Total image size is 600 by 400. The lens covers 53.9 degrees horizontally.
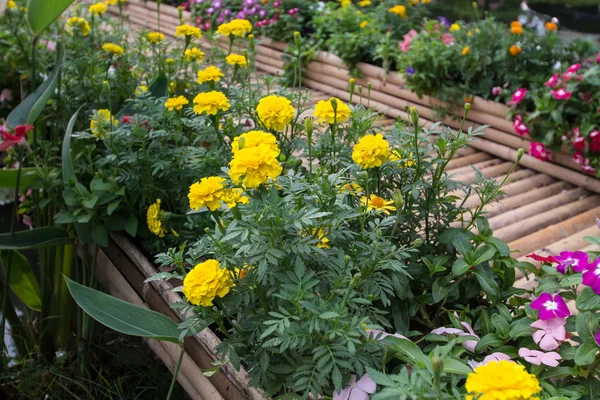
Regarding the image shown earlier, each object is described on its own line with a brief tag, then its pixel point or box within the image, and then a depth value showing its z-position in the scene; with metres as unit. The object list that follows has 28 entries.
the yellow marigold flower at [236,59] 1.74
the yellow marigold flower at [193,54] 2.00
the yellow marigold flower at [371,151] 1.16
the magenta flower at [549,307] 1.08
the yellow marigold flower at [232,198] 1.06
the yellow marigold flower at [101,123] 1.65
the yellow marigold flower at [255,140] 1.06
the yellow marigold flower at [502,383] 0.74
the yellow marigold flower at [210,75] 1.63
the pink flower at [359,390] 0.97
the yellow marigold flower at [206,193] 1.04
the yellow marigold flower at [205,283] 1.00
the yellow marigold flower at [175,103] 1.62
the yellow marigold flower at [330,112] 1.36
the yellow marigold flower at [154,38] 2.08
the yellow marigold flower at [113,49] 1.96
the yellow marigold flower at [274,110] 1.28
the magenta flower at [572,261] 1.13
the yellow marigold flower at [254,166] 0.96
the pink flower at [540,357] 1.02
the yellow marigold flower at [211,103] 1.40
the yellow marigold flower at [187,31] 1.88
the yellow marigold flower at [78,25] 2.24
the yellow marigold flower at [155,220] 1.59
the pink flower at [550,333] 1.07
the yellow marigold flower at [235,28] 1.83
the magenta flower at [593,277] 1.01
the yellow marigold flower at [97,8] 2.33
